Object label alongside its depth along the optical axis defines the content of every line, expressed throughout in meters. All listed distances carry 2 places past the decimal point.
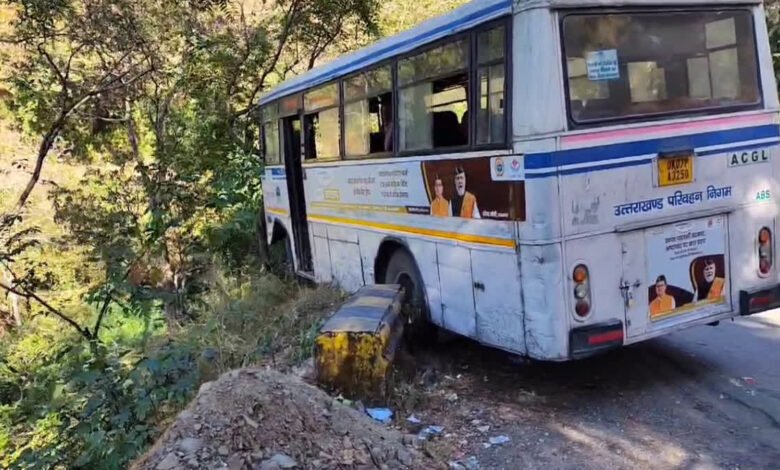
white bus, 5.03
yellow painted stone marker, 5.46
